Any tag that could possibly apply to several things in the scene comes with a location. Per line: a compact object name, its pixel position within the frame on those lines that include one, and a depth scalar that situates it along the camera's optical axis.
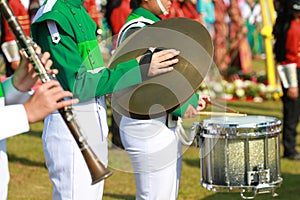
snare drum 7.95
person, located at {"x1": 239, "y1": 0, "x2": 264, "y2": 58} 29.40
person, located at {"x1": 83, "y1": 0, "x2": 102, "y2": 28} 15.50
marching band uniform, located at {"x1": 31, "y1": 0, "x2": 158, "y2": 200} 5.64
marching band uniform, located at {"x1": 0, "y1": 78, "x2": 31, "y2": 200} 4.35
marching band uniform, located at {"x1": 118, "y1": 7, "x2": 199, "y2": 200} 6.65
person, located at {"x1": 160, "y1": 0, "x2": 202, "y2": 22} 16.89
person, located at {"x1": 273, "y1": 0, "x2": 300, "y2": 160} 12.96
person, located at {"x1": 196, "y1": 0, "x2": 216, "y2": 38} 26.05
